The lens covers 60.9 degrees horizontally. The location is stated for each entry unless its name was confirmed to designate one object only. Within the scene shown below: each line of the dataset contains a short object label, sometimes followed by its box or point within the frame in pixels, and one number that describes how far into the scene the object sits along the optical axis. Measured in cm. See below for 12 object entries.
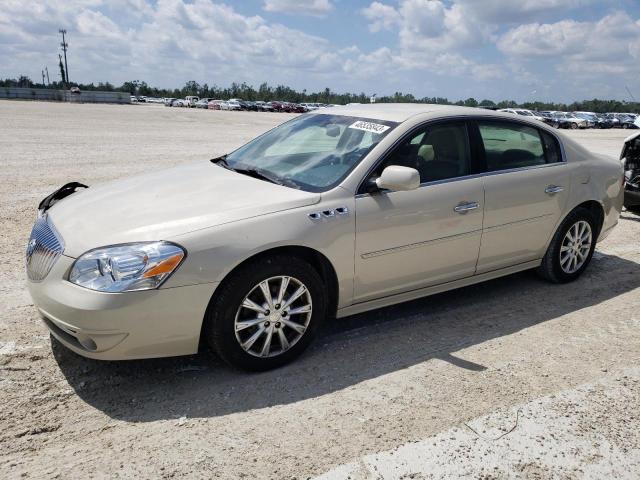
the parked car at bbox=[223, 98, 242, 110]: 7012
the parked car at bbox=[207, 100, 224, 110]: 7319
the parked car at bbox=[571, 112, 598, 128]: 5076
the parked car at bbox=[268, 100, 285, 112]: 7094
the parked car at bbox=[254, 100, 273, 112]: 7262
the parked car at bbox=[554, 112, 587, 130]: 4794
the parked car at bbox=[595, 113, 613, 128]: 5255
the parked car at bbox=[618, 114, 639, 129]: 5210
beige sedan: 299
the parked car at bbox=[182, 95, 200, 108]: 7881
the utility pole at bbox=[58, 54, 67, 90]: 9775
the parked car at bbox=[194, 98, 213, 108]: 7644
